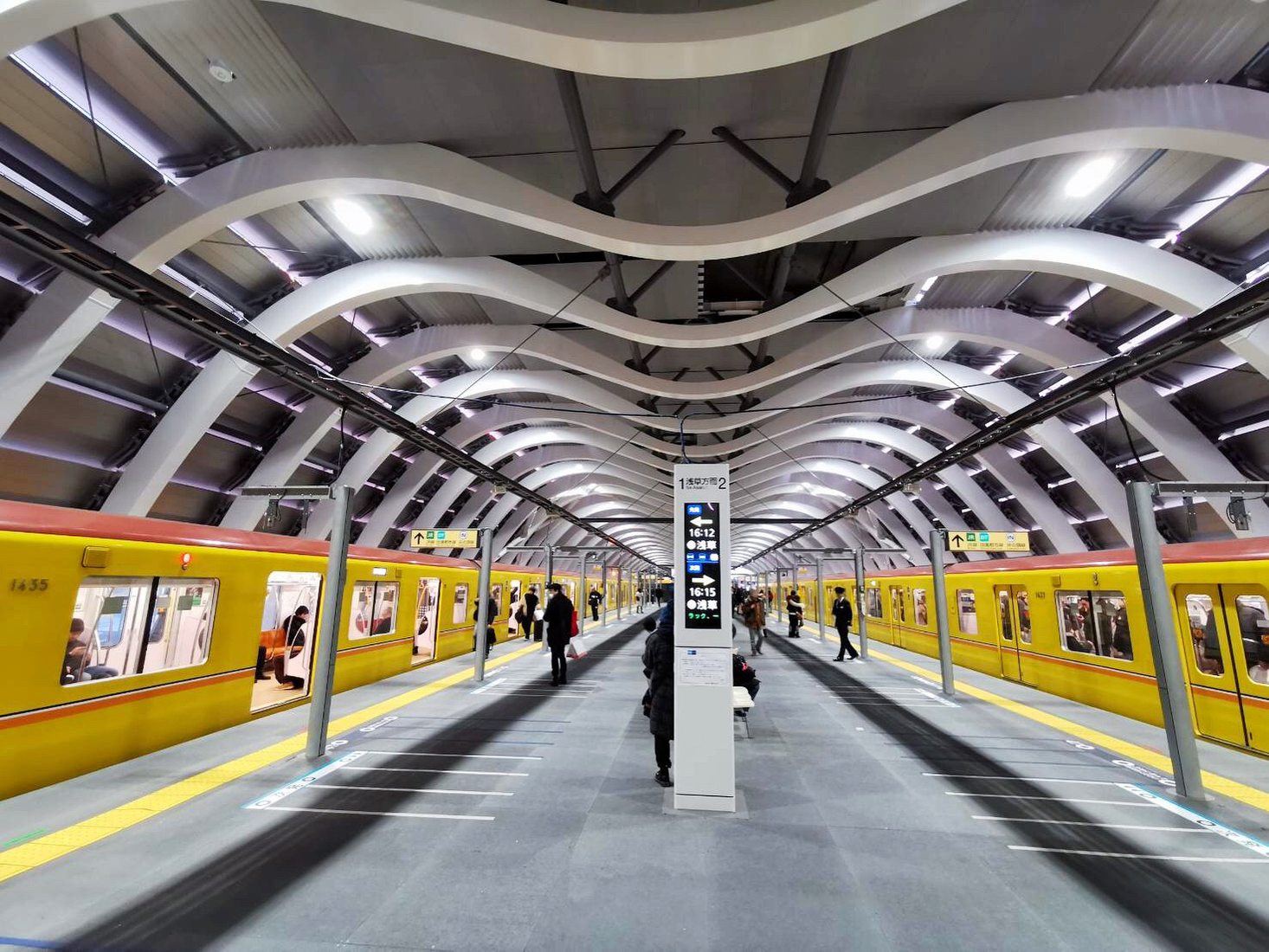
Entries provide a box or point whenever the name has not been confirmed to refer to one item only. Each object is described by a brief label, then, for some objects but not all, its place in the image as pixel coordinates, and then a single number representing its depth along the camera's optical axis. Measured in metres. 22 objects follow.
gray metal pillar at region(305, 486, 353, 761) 6.30
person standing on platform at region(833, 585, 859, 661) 15.05
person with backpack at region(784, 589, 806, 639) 20.60
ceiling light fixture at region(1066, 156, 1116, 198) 8.08
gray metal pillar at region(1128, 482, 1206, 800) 5.45
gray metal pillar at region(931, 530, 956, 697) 10.58
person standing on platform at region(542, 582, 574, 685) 10.98
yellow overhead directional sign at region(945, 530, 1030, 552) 15.37
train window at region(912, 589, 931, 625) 17.81
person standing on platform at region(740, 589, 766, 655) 15.23
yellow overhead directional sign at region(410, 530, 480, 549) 14.45
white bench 7.12
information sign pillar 5.14
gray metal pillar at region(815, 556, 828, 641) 21.41
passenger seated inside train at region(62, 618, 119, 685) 5.59
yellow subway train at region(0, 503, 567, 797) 5.20
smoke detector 6.59
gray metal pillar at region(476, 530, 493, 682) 11.28
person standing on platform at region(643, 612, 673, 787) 5.65
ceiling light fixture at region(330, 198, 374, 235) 9.12
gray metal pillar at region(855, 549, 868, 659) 15.30
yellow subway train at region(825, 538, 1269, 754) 6.96
